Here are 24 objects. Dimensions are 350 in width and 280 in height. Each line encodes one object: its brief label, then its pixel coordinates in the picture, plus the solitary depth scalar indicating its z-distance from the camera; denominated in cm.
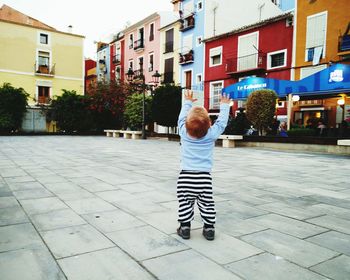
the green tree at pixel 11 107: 2431
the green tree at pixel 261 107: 1434
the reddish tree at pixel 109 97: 2603
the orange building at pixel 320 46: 1689
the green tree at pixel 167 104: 1996
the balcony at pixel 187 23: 2714
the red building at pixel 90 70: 4499
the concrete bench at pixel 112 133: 2505
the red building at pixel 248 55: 1984
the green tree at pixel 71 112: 2661
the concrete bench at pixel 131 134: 2216
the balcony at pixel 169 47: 2947
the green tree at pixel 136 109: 2281
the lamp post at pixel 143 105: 2020
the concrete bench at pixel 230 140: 1440
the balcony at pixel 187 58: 2697
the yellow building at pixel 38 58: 3061
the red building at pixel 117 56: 3691
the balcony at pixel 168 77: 2955
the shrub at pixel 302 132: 1314
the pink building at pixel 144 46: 3147
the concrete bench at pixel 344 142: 972
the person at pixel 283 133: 1407
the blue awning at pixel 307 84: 1208
